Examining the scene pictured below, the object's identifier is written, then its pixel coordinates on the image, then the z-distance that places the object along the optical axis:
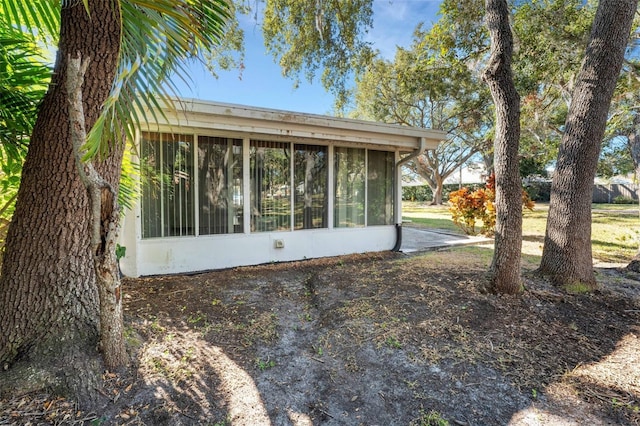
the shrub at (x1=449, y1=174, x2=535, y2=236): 9.15
